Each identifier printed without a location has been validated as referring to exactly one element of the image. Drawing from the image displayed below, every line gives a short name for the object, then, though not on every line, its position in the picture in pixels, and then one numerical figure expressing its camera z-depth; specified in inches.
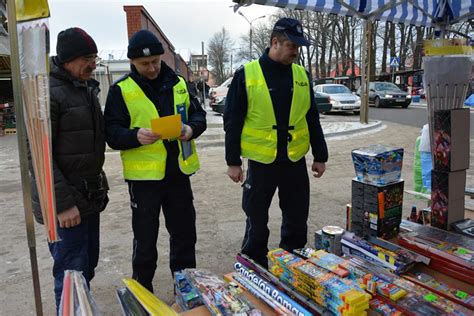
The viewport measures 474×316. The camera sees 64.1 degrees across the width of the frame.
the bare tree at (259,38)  1796.0
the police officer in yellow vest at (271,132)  100.6
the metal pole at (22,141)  55.4
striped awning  126.1
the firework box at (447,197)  92.5
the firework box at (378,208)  89.2
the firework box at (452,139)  89.7
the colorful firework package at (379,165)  88.5
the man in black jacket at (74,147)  77.7
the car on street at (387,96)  808.3
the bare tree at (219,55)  2261.3
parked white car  687.1
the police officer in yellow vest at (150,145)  87.8
